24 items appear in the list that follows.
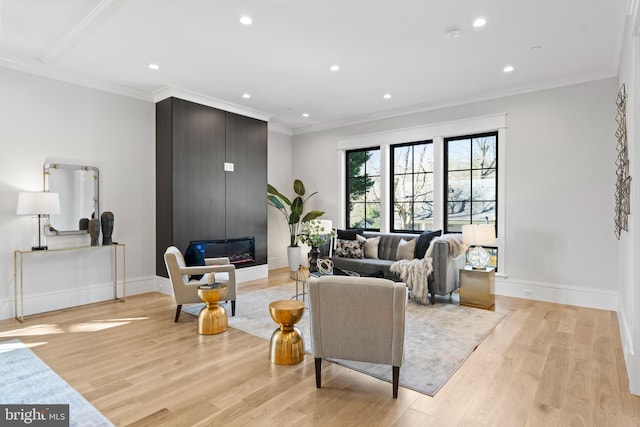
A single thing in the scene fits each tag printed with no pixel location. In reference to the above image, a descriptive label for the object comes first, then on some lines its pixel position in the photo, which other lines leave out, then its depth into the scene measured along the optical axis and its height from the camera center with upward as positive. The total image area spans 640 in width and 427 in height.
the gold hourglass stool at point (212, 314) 3.57 -1.09
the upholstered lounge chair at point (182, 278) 3.88 -0.77
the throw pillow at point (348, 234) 5.88 -0.41
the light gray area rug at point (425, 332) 2.70 -1.26
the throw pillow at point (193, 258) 4.61 -0.66
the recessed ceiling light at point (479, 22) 3.22 +1.75
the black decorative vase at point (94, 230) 4.62 -0.27
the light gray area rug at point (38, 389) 2.18 -1.28
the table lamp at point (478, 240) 4.61 -0.40
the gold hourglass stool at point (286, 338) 2.89 -1.08
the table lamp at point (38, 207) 3.98 +0.03
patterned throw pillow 5.60 -0.63
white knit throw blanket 4.58 -0.81
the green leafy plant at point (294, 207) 6.97 +0.06
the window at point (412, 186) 6.07 +0.42
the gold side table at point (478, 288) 4.46 -1.00
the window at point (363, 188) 6.72 +0.42
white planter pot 6.99 -0.93
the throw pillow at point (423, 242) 5.07 -0.47
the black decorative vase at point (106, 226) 4.68 -0.22
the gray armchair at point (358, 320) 2.32 -0.75
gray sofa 4.55 -0.78
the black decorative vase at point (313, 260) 4.50 -0.65
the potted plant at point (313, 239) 4.53 -0.40
